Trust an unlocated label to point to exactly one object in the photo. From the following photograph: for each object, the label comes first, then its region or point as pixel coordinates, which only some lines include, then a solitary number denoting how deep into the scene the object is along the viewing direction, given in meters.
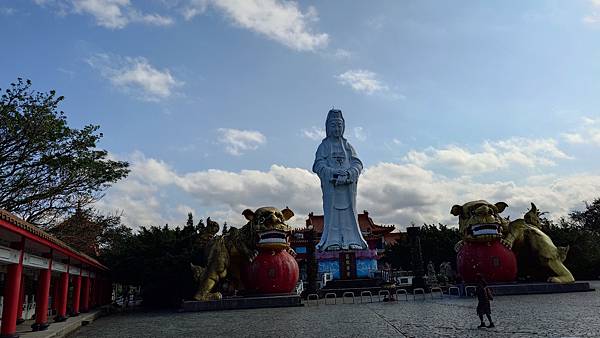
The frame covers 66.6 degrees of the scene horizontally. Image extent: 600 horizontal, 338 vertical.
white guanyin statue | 35.75
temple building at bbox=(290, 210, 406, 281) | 46.75
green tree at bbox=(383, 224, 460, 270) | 39.94
